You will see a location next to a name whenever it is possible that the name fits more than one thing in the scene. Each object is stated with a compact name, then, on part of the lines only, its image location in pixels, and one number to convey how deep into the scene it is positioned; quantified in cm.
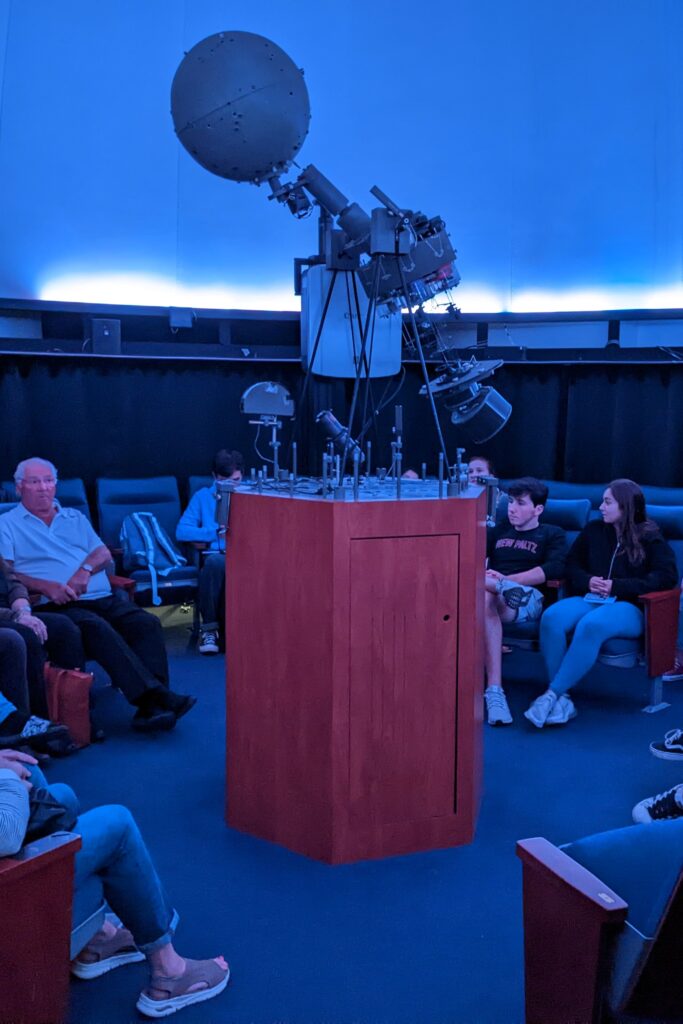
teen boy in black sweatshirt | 409
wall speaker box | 605
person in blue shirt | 487
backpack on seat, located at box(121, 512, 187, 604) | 502
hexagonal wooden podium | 248
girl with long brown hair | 385
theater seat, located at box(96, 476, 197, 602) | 549
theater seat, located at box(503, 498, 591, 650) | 503
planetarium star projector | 261
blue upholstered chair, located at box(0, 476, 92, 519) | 542
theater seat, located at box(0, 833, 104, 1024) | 150
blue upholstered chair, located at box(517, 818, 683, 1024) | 137
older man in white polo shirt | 372
